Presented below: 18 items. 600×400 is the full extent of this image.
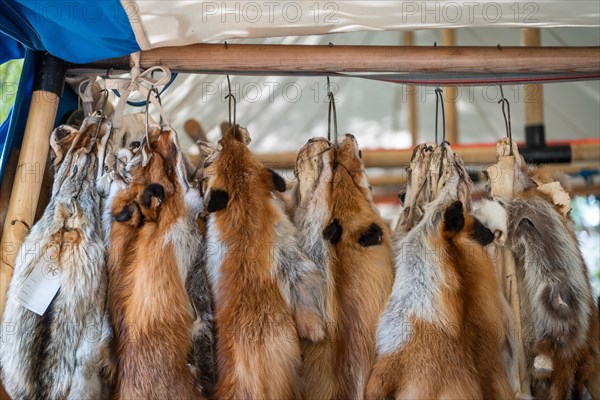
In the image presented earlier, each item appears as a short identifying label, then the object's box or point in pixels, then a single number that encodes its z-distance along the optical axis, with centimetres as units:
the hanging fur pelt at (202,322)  170
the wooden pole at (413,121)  518
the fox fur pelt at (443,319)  170
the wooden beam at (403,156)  328
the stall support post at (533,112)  385
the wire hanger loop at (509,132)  212
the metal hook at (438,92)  213
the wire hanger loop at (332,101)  206
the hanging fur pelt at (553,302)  186
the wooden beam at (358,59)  198
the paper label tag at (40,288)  166
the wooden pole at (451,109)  437
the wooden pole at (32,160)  179
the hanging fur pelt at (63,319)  163
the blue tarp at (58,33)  170
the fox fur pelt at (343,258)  177
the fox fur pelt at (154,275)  162
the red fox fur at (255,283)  165
